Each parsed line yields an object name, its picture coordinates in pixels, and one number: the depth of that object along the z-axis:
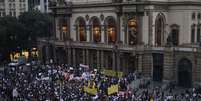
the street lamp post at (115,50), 73.69
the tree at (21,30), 96.00
